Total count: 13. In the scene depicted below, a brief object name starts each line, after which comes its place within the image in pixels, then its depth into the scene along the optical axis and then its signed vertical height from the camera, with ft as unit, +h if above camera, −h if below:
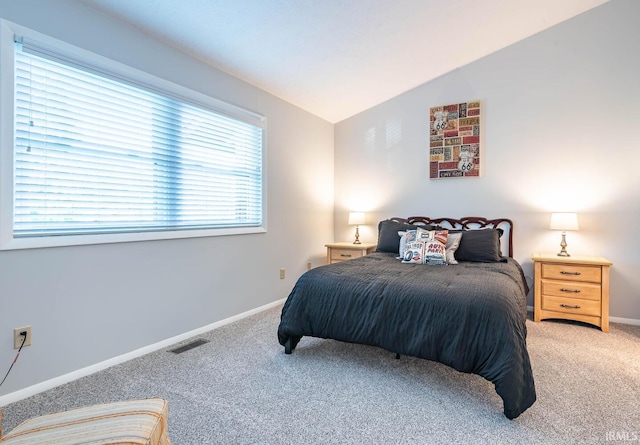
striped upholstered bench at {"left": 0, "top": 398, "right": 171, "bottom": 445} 3.25 -2.11
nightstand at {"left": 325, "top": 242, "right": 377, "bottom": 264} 13.66 -1.22
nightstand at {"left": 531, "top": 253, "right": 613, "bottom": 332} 10.00 -2.08
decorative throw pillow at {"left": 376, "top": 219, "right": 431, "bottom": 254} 12.26 -0.54
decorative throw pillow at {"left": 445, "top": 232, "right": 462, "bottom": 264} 10.57 -0.74
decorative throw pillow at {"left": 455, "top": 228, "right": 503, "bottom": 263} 10.60 -0.82
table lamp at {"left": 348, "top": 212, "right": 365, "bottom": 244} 14.52 +0.14
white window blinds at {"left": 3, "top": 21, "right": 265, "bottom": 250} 6.56 +1.63
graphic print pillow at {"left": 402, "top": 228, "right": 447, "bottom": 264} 10.27 -0.83
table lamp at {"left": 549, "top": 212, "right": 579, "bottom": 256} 10.60 -0.01
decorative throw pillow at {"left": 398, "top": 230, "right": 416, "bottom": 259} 10.93 -0.57
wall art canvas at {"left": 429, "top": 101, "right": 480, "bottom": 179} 12.77 +3.16
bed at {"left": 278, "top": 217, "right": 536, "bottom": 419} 5.78 -1.88
